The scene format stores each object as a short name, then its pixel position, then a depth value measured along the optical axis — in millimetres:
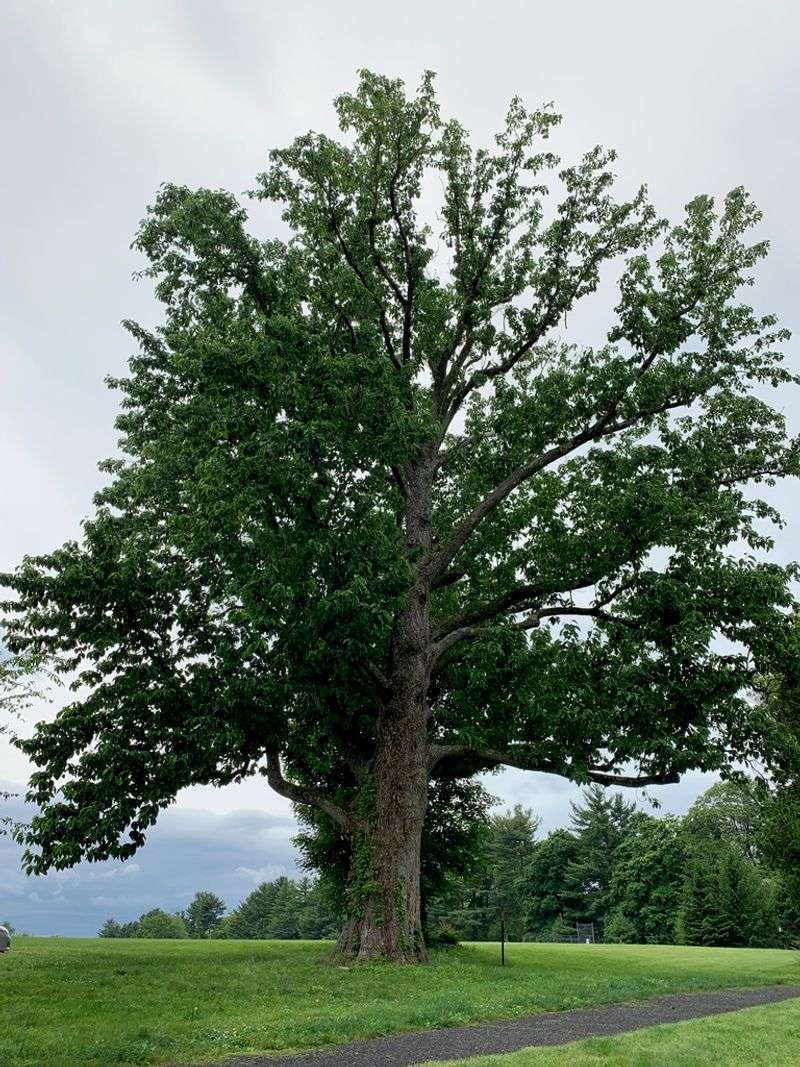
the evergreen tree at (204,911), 97938
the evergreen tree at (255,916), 84500
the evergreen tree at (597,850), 75750
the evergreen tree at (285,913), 78000
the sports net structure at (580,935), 72438
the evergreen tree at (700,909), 59906
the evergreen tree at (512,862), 78500
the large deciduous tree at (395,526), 15742
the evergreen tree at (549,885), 77250
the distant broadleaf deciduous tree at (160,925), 82594
